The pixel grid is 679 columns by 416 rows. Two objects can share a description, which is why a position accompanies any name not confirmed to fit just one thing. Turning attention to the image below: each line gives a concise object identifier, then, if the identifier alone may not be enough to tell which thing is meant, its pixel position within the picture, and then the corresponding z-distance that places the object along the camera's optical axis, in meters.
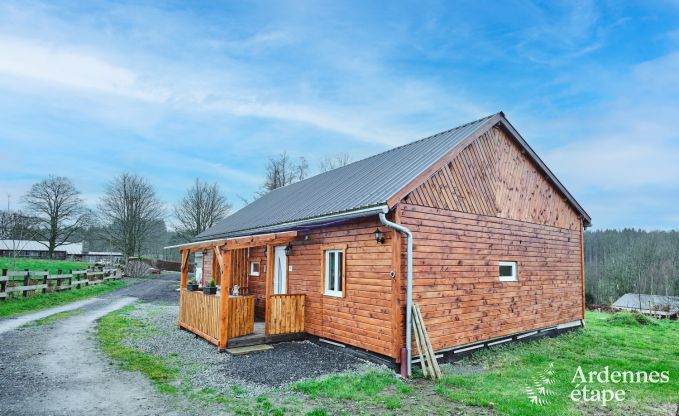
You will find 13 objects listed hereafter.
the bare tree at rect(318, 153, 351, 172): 35.59
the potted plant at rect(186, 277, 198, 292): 11.52
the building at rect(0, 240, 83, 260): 49.53
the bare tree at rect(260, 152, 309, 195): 36.56
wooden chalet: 7.91
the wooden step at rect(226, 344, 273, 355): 8.36
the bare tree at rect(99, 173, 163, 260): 36.22
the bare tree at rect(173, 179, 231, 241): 38.94
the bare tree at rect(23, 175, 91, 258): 37.00
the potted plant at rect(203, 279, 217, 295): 10.73
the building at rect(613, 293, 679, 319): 20.58
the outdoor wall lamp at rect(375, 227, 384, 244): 7.83
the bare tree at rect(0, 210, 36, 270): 34.16
